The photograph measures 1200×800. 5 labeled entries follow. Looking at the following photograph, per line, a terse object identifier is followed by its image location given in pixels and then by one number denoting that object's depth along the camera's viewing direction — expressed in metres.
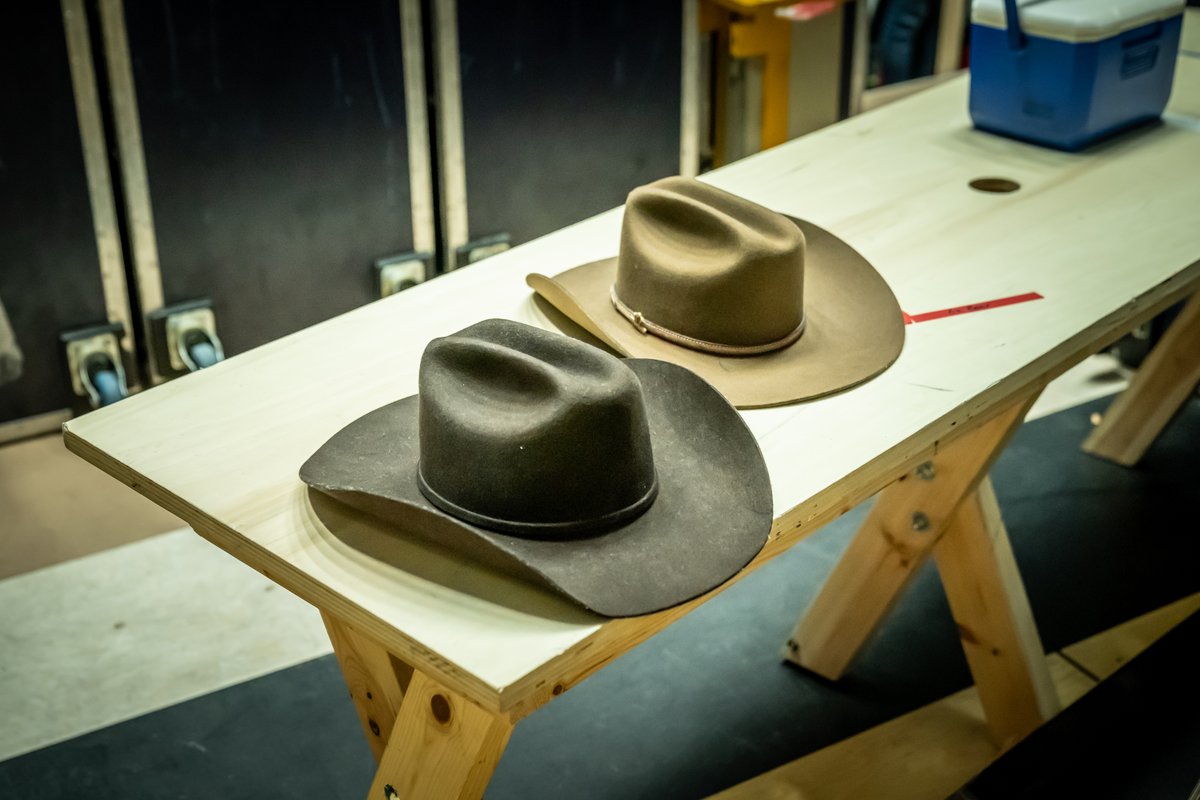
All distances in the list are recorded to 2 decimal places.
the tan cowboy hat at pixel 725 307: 1.70
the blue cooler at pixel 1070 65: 2.41
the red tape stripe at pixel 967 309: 1.88
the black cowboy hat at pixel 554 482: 1.33
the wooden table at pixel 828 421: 1.32
